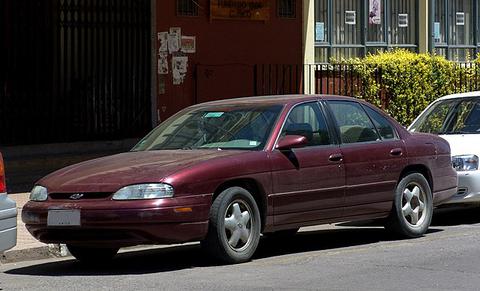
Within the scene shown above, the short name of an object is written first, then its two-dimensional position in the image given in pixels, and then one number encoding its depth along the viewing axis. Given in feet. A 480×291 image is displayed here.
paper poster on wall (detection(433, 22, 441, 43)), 76.21
